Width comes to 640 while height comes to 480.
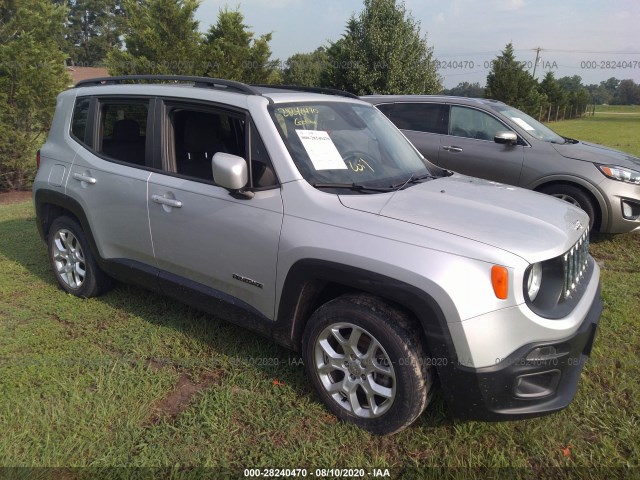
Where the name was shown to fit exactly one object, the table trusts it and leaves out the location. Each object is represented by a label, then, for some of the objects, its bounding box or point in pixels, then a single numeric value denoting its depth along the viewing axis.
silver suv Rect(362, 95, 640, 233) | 5.55
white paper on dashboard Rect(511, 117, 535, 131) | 6.40
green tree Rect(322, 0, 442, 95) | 15.60
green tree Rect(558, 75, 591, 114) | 42.62
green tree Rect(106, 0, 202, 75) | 11.22
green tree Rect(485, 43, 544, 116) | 25.30
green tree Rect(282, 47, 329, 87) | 37.24
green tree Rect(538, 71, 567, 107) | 36.77
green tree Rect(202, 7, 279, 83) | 11.88
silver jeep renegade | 2.29
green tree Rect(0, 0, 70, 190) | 9.85
